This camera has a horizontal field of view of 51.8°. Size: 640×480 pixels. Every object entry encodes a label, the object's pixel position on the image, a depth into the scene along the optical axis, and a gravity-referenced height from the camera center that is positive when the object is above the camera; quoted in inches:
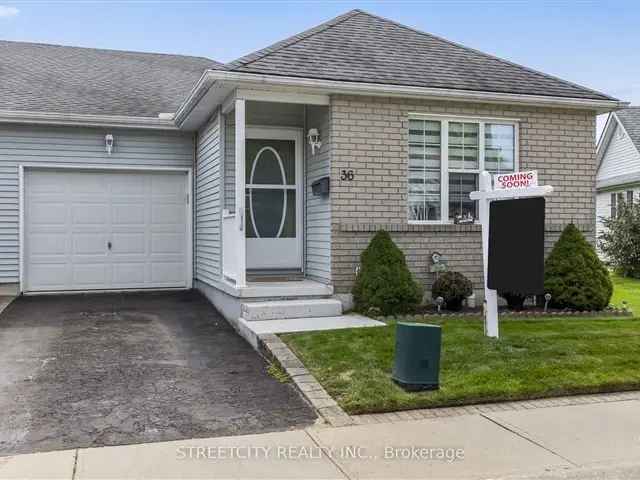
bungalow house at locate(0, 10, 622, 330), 368.8 +39.4
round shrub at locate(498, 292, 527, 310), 386.9 -45.0
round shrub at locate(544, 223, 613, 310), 378.6 -30.1
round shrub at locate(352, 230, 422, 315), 350.9 -31.1
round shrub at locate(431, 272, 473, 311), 365.7 -36.0
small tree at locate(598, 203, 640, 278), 660.1 -16.5
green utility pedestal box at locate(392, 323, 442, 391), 225.1 -45.0
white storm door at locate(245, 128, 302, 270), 423.2 +15.6
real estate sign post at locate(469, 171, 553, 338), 276.8 +11.4
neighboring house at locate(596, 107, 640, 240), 827.4 +88.1
